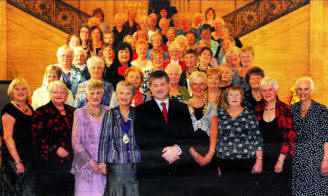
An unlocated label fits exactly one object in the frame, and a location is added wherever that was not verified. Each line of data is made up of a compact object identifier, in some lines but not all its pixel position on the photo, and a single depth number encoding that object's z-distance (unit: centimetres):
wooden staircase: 1046
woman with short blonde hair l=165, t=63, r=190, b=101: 548
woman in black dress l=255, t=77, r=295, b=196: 488
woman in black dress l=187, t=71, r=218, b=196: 489
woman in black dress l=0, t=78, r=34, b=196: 477
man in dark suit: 477
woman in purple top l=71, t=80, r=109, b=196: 470
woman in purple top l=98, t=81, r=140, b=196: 459
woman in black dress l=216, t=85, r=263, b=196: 478
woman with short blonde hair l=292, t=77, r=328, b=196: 493
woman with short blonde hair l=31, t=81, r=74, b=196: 476
